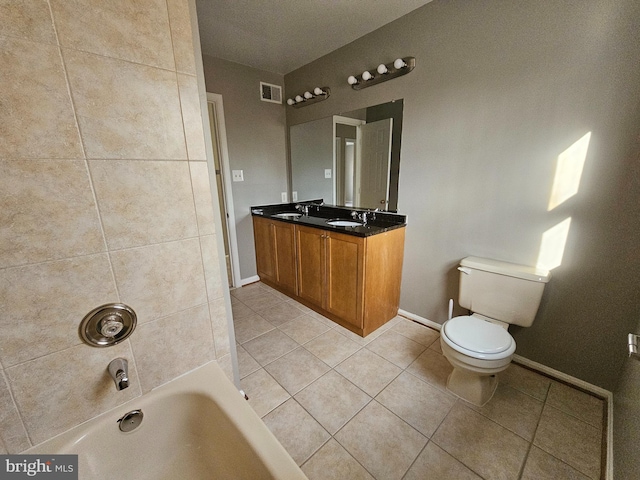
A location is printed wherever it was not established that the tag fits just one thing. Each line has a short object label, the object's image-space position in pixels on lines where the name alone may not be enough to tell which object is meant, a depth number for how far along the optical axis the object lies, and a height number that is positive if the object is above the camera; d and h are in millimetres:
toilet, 1317 -867
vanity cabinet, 1945 -783
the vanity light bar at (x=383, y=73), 1861 +815
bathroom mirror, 2141 +212
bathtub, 801 -884
